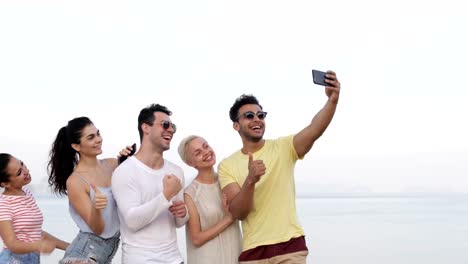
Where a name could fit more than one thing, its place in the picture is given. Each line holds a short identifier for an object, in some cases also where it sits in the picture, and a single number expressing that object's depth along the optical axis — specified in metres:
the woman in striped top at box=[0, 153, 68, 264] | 5.56
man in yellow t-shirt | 5.30
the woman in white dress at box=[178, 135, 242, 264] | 5.43
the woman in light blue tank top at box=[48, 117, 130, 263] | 5.11
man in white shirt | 5.02
